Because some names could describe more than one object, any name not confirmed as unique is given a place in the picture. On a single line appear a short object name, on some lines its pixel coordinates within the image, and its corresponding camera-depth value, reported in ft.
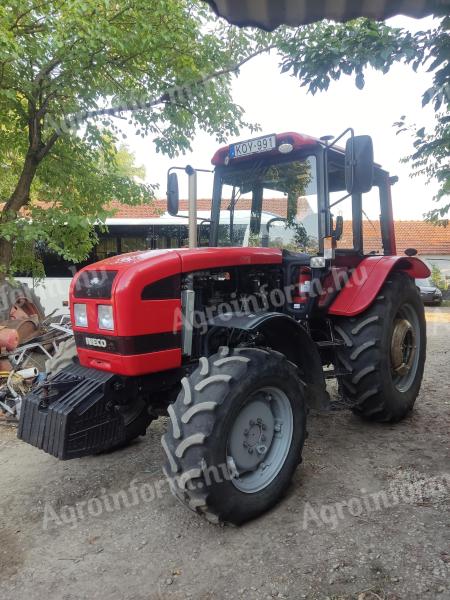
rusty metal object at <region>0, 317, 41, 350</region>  20.52
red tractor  8.47
